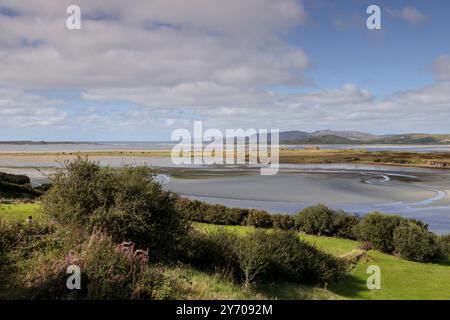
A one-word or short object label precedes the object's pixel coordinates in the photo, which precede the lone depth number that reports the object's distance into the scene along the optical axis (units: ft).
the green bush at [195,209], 104.51
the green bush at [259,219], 96.68
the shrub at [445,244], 77.91
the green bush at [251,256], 45.88
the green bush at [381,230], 80.79
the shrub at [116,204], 46.50
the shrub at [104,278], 31.32
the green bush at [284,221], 96.58
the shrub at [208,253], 48.62
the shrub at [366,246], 81.35
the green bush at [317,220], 95.76
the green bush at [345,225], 95.25
